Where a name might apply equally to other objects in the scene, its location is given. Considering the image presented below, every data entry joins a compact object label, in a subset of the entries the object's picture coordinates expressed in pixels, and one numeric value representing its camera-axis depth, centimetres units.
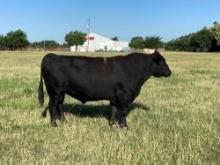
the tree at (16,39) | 6833
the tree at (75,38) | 7234
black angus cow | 573
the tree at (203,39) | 6556
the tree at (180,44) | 7262
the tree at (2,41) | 6910
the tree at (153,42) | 7044
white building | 7857
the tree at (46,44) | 7392
